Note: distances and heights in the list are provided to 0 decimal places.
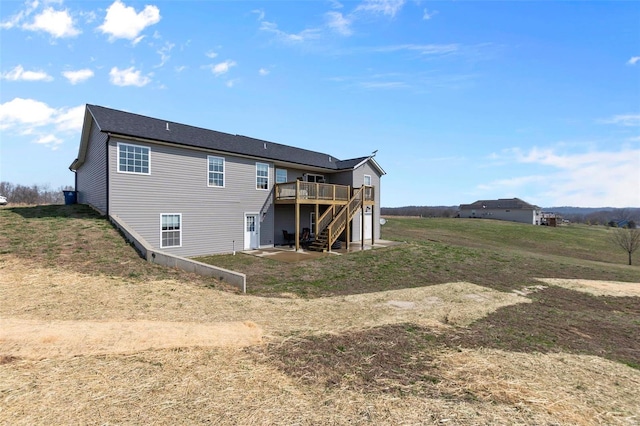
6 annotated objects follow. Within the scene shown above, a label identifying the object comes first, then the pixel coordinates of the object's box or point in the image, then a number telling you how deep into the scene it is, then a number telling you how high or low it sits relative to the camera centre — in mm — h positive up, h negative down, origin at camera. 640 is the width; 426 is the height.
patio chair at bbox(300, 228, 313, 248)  20055 -1749
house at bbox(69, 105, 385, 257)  13273 +1374
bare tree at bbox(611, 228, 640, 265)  28594 -2809
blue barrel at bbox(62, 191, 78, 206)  18484 +934
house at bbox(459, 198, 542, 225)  63062 +389
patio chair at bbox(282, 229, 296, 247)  19609 -1611
